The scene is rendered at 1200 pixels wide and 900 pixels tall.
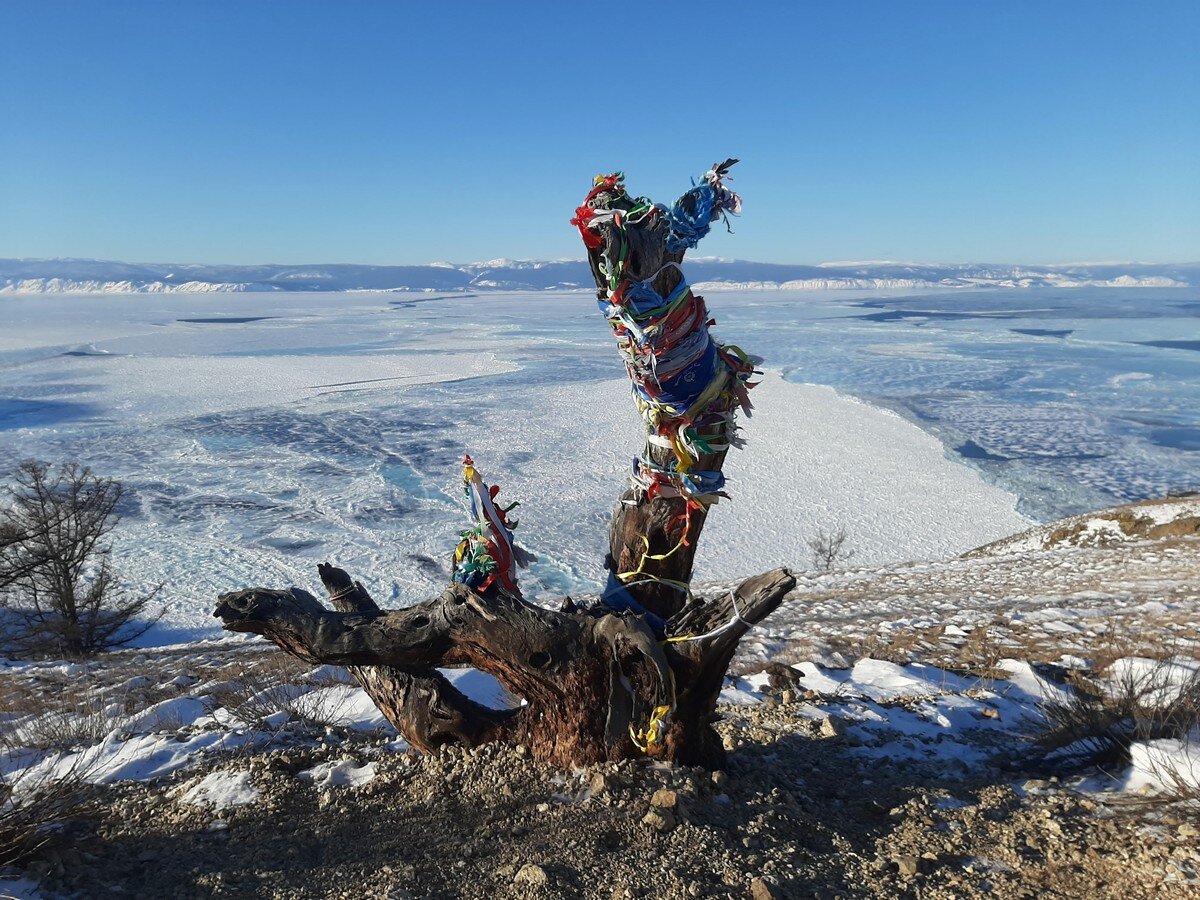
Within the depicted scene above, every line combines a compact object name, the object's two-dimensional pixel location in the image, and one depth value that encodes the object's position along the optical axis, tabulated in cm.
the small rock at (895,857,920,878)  242
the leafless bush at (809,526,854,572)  1560
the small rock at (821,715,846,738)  360
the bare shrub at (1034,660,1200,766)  307
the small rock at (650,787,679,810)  267
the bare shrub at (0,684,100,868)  240
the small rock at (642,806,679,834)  259
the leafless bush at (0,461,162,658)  1079
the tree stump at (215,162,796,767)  260
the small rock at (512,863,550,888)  233
